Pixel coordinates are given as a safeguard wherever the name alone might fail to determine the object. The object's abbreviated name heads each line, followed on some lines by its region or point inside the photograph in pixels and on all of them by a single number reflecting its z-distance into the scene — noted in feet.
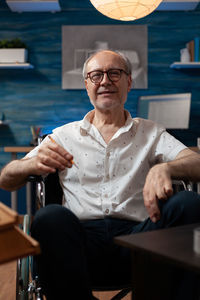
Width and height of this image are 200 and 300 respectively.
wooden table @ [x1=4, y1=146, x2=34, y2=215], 10.87
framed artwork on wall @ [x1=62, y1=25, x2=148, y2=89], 13.02
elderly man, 3.94
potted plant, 12.37
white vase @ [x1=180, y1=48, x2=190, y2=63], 12.41
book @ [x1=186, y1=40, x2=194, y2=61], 12.37
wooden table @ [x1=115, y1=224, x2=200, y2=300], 2.83
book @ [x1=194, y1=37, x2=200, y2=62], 12.14
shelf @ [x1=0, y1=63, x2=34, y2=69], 12.35
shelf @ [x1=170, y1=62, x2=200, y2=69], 12.23
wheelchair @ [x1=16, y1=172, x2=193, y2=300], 4.65
